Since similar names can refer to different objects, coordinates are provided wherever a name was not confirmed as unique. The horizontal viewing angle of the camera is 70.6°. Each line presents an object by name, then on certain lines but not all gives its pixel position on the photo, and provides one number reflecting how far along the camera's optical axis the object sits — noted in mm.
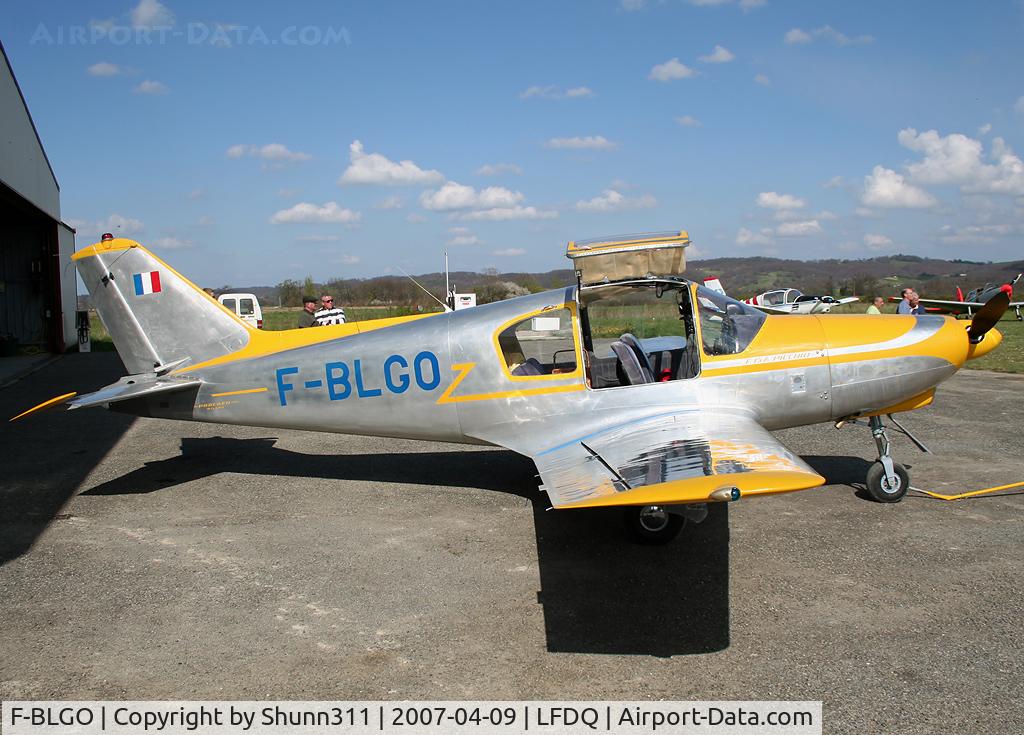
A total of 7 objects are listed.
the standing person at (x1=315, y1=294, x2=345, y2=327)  12281
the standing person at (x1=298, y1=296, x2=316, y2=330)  13275
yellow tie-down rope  6648
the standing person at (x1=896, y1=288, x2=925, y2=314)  12242
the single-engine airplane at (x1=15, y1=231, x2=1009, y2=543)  6113
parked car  26536
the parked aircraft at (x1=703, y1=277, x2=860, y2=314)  32188
